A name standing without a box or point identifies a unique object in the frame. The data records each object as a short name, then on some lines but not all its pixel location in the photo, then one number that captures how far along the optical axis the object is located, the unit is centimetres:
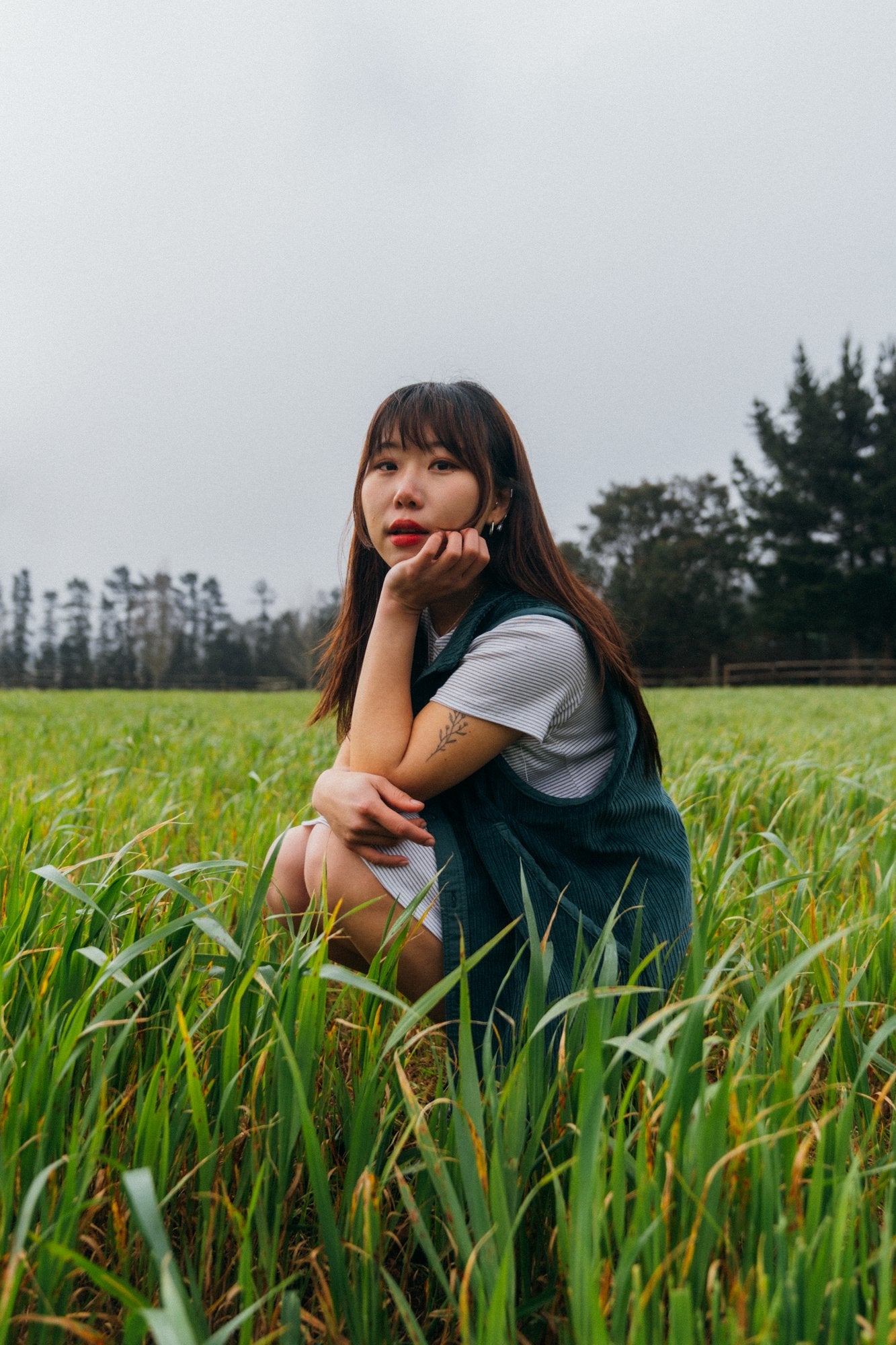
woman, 138
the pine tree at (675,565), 3641
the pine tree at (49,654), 4534
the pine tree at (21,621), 5819
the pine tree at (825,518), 3378
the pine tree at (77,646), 4709
